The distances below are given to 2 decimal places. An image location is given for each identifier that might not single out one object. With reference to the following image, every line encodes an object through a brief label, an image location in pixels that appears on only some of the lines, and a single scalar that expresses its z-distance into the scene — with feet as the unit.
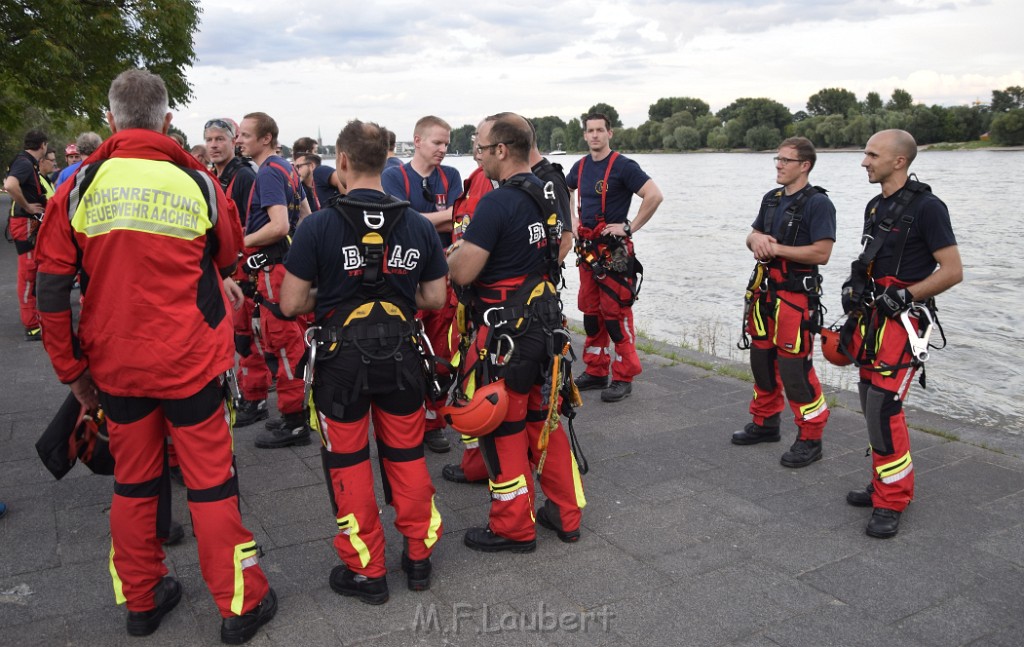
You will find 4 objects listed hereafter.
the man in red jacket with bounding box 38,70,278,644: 9.92
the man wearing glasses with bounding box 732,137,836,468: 17.06
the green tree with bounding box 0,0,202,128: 50.52
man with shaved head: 14.05
